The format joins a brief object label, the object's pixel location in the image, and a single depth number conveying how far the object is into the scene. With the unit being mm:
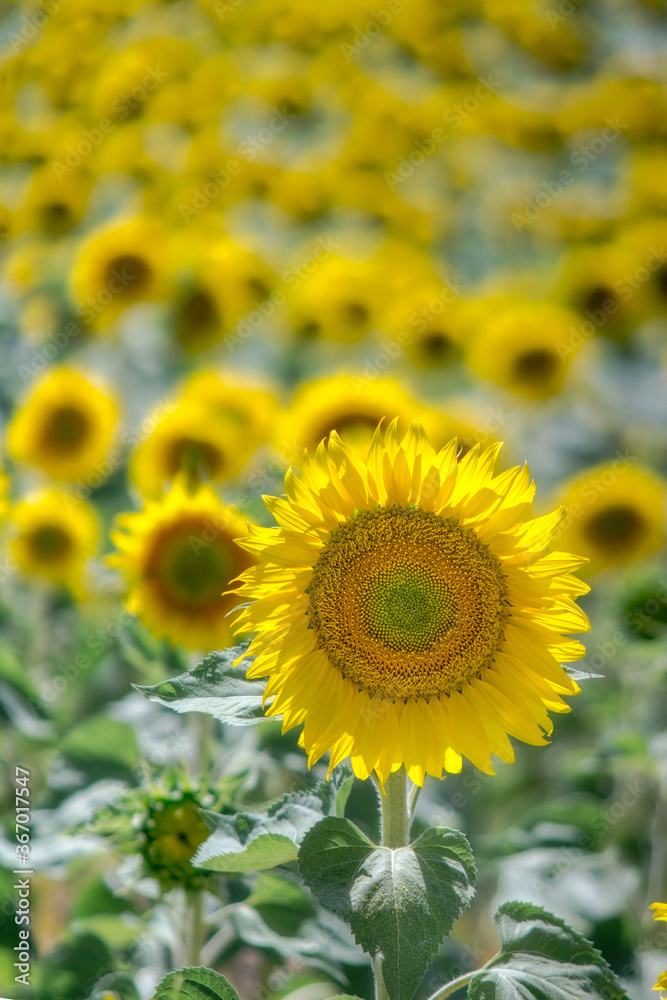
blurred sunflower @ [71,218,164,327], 2686
